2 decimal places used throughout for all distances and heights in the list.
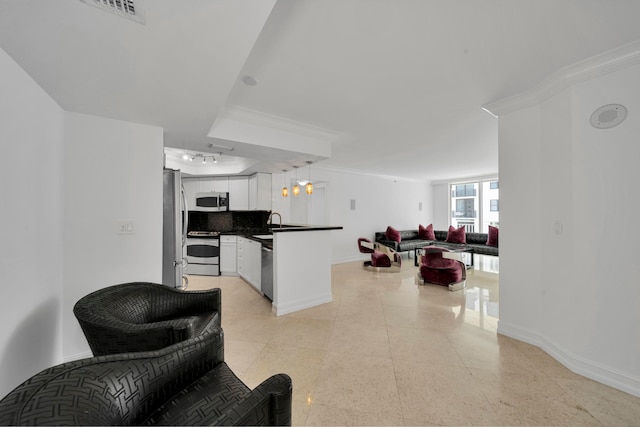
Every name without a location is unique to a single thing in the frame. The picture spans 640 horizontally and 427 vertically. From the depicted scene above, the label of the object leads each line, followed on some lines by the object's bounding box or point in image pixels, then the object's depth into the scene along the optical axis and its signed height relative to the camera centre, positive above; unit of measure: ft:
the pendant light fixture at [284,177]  18.93 +2.95
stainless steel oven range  16.92 -2.73
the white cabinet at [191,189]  18.43 +1.93
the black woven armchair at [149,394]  2.38 -2.17
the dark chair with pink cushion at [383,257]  18.29 -3.33
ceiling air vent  3.40 +3.00
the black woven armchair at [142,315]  4.37 -2.20
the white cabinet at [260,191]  17.67 +1.68
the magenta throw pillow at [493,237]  19.52 -1.94
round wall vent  5.95 +2.46
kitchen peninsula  10.58 -2.51
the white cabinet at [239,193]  18.26 +1.56
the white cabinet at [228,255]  16.70 -2.87
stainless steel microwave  17.97 +0.98
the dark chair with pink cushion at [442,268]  13.83 -3.20
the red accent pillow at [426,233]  24.84 -2.01
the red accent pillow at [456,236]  22.12 -2.06
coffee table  14.32 -2.75
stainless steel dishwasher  11.48 -2.93
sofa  19.12 -2.67
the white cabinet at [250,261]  13.19 -2.83
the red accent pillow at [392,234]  22.53 -1.92
